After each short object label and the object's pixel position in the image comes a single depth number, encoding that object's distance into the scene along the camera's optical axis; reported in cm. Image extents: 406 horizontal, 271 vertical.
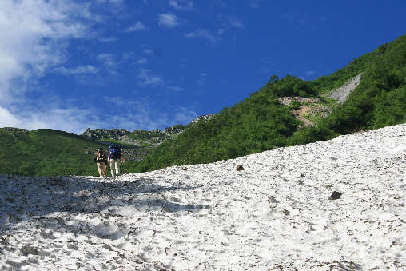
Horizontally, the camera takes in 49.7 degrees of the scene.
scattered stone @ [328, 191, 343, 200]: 1758
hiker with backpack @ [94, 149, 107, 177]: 2528
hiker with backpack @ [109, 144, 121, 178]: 2495
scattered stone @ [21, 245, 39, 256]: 1140
